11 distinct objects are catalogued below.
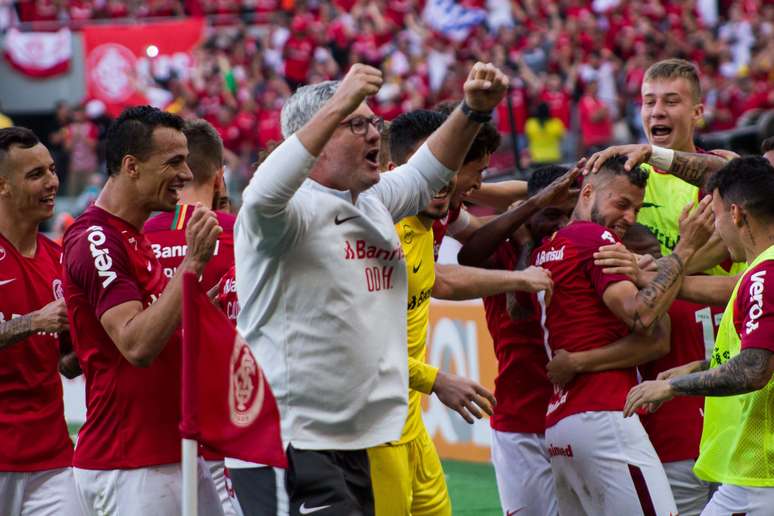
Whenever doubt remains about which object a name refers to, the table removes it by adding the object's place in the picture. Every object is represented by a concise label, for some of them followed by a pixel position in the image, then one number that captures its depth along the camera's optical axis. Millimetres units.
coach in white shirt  9414
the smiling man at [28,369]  12609
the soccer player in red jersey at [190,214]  12992
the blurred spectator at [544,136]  36219
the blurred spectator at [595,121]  37094
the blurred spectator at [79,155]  46281
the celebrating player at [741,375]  10406
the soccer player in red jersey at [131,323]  10352
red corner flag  8633
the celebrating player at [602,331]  12047
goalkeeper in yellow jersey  11750
